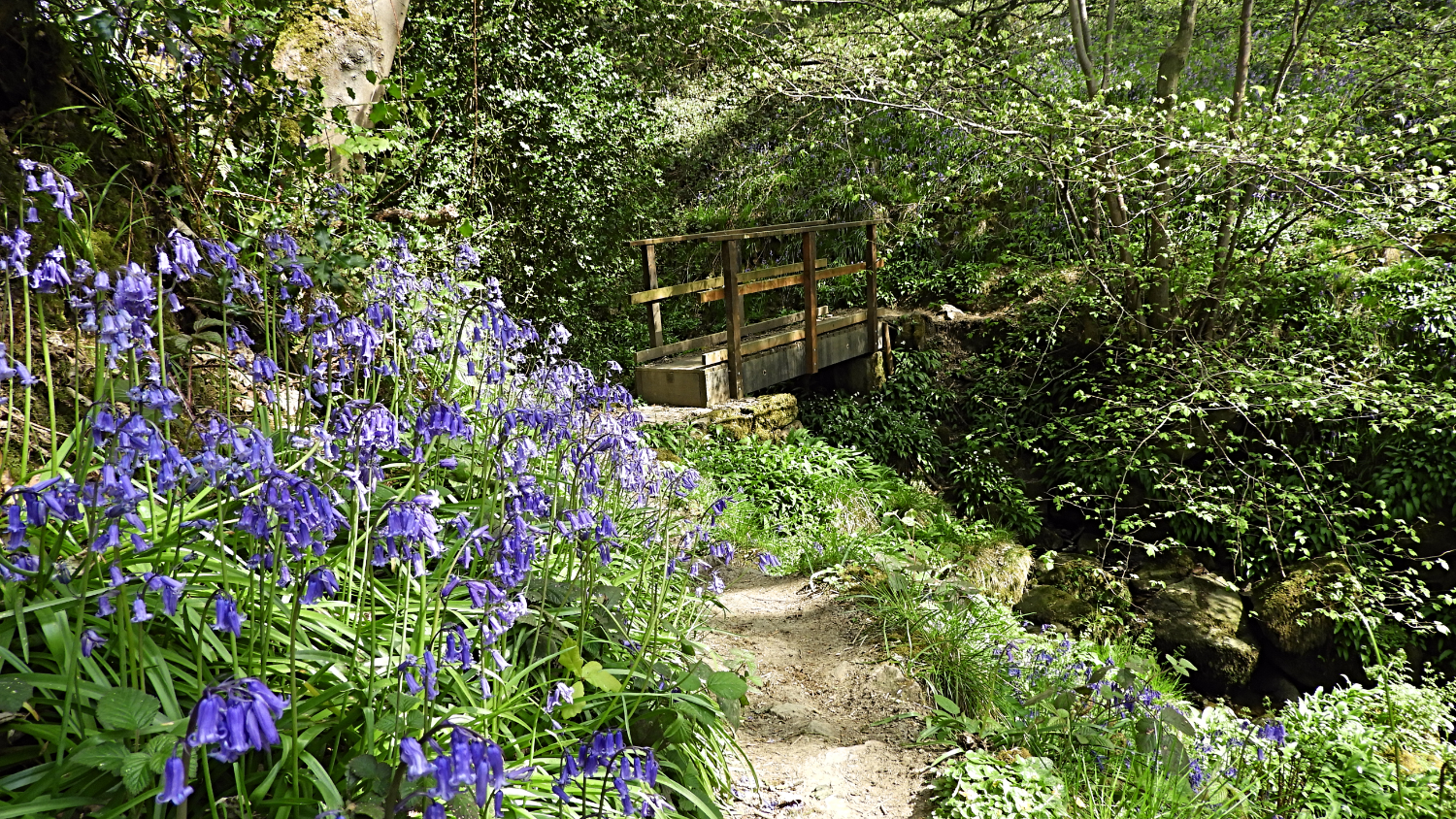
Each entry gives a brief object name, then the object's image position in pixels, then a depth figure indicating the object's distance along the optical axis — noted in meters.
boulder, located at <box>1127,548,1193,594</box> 7.04
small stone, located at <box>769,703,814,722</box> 3.16
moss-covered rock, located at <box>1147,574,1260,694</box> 6.40
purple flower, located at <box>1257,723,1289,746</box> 3.19
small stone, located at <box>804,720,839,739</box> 3.07
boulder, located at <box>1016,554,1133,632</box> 6.54
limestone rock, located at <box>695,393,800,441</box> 7.34
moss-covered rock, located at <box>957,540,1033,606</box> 6.27
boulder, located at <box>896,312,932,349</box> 10.01
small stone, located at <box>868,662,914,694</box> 3.42
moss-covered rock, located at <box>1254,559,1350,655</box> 6.44
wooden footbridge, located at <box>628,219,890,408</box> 7.51
